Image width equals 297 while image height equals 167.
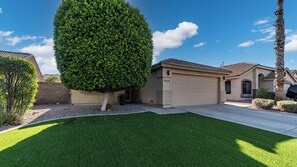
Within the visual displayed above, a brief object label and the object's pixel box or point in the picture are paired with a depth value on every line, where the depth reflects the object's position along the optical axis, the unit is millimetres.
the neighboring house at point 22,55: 13846
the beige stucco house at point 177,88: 7893
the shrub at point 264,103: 8155
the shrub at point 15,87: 4811
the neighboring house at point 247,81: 13762
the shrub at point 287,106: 7276
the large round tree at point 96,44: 5193
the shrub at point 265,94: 10676
